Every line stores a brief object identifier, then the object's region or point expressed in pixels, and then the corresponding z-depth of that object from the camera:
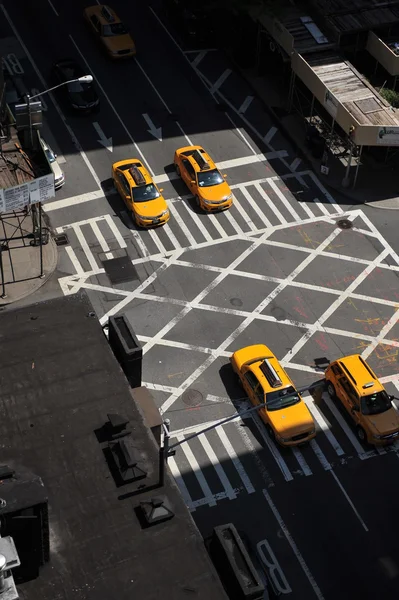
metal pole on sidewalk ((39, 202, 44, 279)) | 45.31
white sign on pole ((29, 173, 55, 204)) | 42.44
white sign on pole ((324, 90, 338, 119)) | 53.41
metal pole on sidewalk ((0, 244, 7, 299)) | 45.27
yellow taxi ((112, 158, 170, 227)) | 50.75
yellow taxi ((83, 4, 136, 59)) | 61.69
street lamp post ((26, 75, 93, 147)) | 41.28
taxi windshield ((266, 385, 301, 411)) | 40.91
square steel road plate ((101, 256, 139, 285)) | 48.25
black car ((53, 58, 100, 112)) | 57.19
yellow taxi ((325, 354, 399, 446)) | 40.72
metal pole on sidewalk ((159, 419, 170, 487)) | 26.91
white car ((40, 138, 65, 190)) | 52.44
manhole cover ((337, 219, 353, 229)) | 52.19
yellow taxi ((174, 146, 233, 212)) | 52.00
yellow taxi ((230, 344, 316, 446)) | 40.34
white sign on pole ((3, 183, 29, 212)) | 41.91
